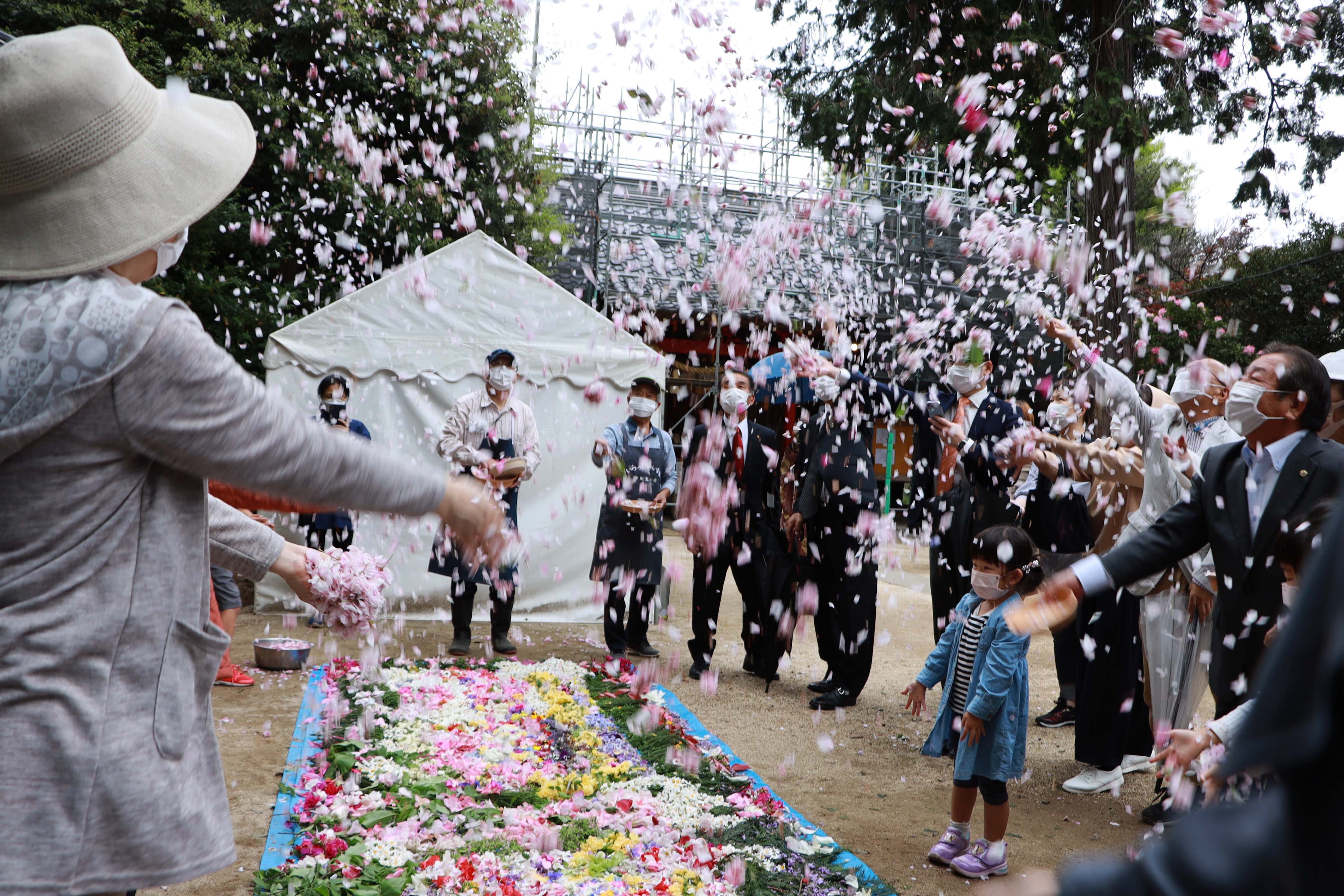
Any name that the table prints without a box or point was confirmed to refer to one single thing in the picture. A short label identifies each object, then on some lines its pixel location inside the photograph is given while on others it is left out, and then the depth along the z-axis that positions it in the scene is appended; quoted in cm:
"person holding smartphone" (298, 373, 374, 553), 765
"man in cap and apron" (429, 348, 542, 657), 728
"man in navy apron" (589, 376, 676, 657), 737
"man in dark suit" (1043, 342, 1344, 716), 302
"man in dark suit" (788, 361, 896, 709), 638
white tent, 798
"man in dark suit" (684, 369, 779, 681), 694
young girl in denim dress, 375
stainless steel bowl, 644
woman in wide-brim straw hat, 126
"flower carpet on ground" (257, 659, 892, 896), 345
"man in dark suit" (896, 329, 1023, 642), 604
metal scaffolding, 1373
